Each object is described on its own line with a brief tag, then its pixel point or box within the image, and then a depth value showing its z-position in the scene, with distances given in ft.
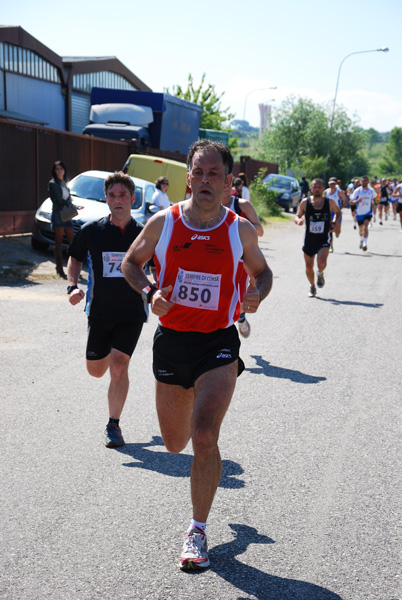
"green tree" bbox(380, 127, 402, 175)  588.34
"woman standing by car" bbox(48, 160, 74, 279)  45.96
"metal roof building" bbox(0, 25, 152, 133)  95.30
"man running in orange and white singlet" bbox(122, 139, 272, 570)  12.87
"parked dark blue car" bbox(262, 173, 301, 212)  127.44
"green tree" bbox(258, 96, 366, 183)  249.75
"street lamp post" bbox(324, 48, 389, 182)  173.47
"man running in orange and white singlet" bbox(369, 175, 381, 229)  119.50
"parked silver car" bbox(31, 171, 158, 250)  50.98
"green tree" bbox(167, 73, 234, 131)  174.91
